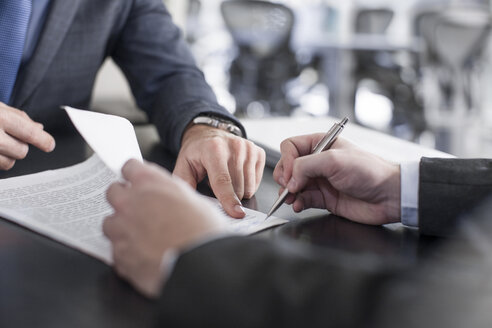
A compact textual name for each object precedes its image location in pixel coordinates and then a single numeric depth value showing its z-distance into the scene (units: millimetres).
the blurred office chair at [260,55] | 3664
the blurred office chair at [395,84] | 3574
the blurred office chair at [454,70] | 3457
